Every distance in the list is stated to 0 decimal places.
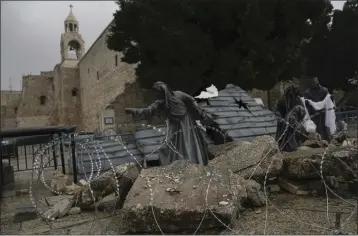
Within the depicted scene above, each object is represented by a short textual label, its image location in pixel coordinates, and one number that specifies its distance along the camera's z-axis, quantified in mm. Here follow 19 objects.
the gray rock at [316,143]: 5136
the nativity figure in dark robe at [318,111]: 5879
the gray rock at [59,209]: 4422
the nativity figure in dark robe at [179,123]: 4734
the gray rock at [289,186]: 4258
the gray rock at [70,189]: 6111
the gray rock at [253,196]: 3896
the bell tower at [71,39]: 28562
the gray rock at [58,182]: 6343
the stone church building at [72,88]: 18422
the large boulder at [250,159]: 4297
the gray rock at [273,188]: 4395
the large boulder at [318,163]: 3734
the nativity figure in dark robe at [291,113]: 5398
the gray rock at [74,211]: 4574
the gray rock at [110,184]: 4379
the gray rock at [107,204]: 4445
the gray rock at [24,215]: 4742
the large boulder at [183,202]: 3252
